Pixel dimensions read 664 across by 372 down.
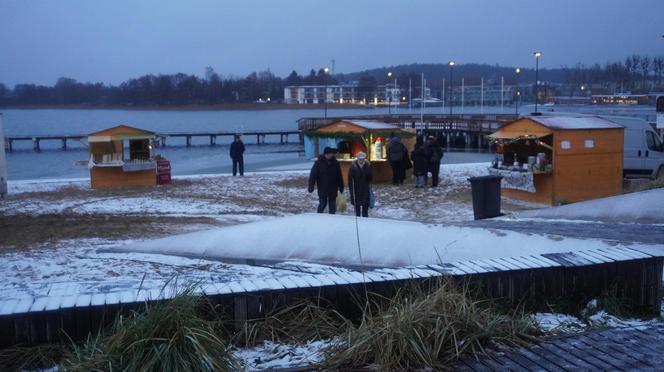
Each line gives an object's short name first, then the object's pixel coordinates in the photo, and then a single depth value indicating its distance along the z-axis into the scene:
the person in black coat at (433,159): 20.66
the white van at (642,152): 22.12
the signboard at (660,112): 19.14
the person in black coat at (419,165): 20.50
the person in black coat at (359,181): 12.80
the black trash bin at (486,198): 13.45
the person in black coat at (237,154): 24.59
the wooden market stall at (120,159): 22.80
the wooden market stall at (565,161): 17.53
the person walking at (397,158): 21.31
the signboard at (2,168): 19.91
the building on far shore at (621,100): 97.49
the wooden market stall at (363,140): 22.95
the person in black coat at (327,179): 13.00
